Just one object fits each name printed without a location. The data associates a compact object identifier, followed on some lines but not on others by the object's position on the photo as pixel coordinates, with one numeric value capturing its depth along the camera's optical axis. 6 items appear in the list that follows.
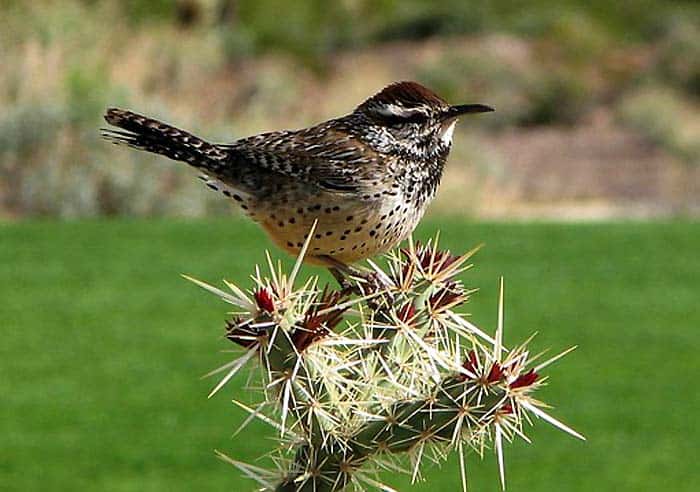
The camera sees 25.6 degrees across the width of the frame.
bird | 3.02
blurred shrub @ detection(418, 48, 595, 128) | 30.69
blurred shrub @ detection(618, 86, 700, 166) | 29.27
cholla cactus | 2.81
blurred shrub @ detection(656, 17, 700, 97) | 34.56
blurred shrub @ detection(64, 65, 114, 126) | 19.56
